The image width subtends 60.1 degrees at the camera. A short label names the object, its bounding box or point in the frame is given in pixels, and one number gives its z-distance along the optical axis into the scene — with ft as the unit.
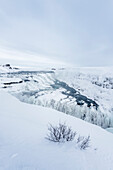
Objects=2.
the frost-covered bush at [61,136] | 12.09
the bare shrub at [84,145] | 11.86
